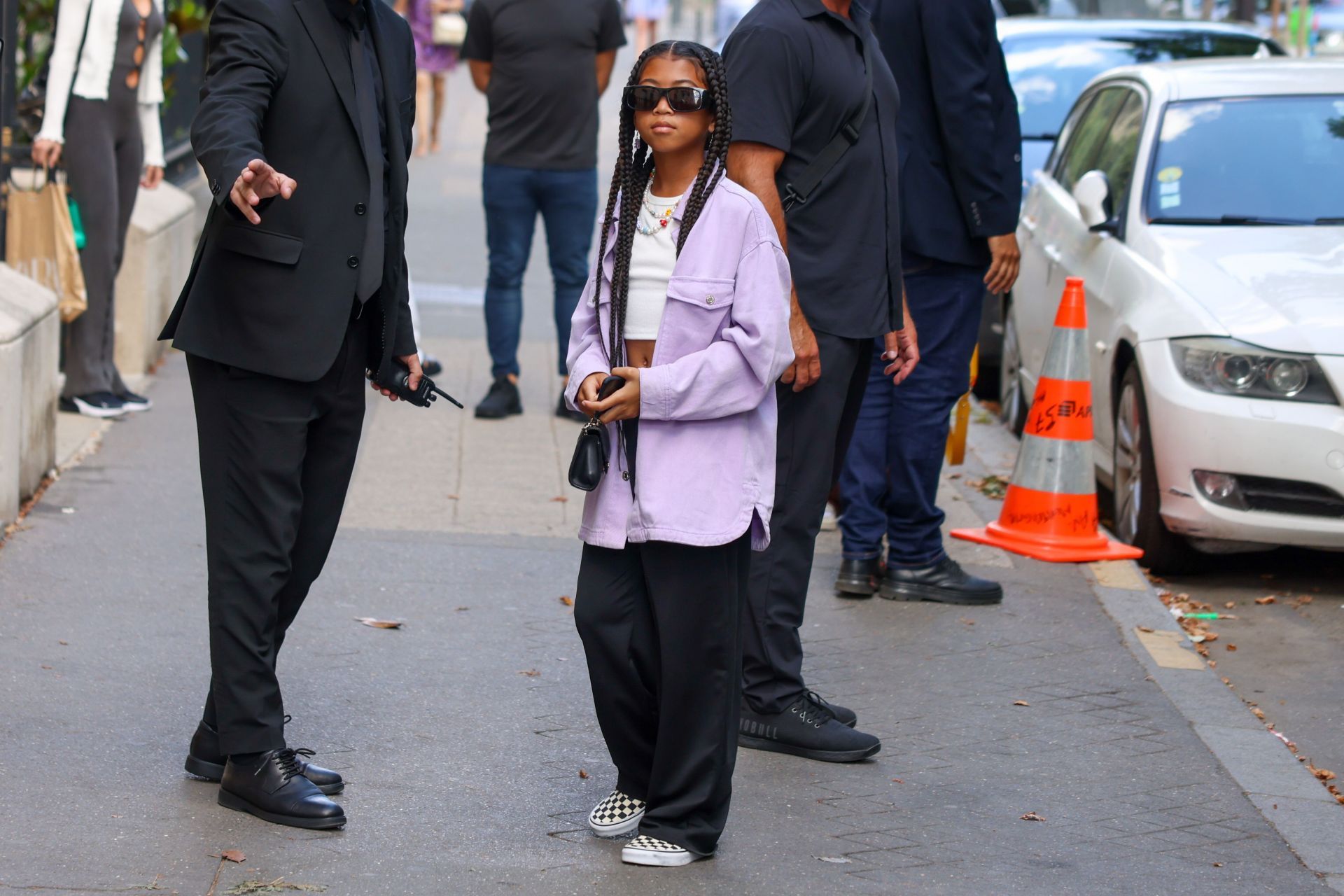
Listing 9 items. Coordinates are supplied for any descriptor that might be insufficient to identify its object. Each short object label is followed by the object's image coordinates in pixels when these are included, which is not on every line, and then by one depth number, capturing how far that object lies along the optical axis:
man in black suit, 7.82
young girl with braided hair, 7.48
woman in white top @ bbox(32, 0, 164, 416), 15.40
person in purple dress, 37.12
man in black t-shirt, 17.33
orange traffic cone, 13.73
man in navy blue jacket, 11.44
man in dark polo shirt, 9.06
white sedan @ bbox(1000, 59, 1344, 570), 12.37
